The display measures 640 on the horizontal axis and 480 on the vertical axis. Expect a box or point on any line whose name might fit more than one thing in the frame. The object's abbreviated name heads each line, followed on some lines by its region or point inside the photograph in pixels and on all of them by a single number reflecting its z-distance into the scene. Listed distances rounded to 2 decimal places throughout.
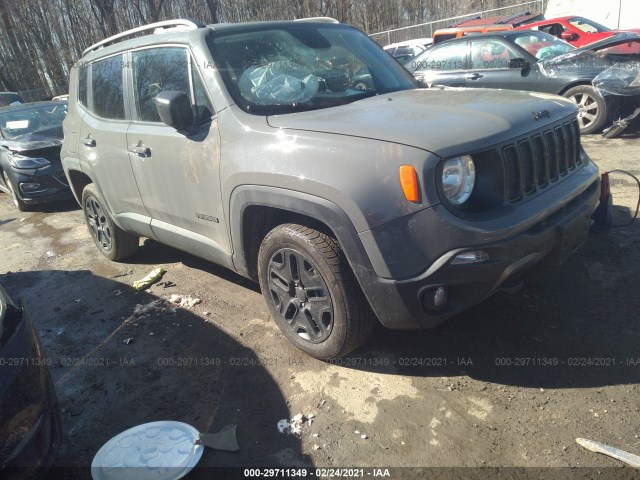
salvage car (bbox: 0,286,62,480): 1.94
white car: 15.83
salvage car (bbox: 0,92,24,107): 16.99
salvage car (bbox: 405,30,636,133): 7.42
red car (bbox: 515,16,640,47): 12.65
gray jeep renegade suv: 2.32
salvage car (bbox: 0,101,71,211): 7.41
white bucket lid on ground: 2.30
